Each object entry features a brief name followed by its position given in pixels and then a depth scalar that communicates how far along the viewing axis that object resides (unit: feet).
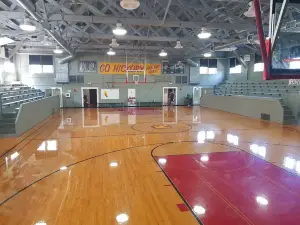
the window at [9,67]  51.09
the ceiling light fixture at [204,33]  28.12
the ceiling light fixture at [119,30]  26.36
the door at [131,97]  62.59
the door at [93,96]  66.59
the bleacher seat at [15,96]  28.76
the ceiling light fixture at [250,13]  20.03
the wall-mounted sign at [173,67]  64.13
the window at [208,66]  66.69
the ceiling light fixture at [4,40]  36.75
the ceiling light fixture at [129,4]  16.93
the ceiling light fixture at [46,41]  37.04
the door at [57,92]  58.39
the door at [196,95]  66.54
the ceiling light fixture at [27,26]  23.25
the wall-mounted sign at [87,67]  59.67
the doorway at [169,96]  65.82
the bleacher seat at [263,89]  34.71
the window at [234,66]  62.23
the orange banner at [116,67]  60.75
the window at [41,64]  57.36
